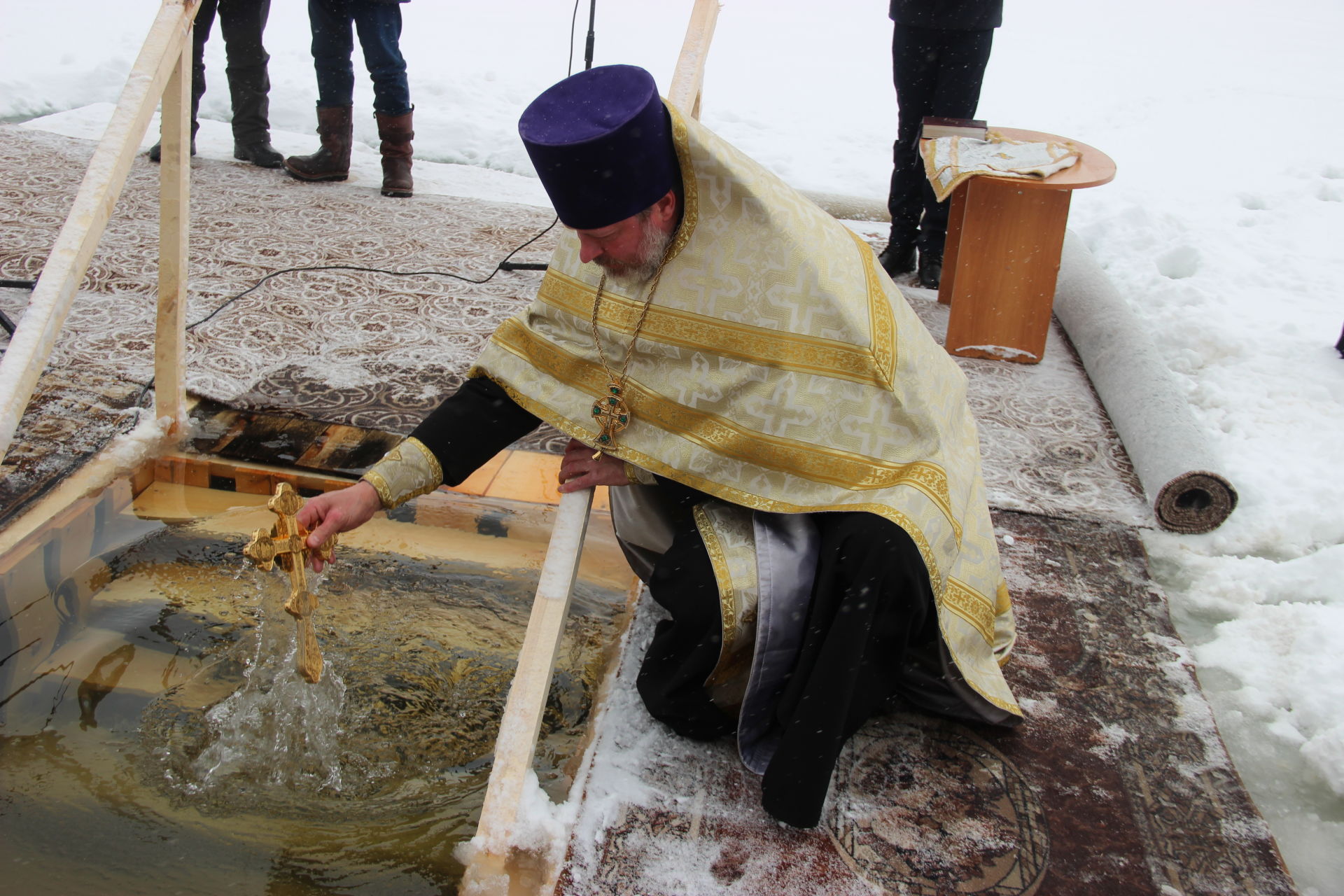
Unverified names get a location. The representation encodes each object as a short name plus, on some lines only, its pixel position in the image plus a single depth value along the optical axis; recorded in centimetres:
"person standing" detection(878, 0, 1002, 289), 446
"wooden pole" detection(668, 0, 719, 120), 224
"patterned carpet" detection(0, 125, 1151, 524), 322
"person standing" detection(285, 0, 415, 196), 541
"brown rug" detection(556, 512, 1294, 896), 176
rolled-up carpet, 292
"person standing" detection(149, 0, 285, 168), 591
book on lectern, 429
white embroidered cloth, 378
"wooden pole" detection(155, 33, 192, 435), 254
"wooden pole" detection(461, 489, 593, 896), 170
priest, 177
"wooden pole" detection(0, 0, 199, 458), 204
